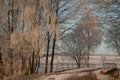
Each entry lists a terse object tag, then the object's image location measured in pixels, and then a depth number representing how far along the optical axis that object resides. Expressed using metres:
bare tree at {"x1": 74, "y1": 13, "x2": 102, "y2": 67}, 31.73
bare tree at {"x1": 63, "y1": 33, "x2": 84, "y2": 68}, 35.28
